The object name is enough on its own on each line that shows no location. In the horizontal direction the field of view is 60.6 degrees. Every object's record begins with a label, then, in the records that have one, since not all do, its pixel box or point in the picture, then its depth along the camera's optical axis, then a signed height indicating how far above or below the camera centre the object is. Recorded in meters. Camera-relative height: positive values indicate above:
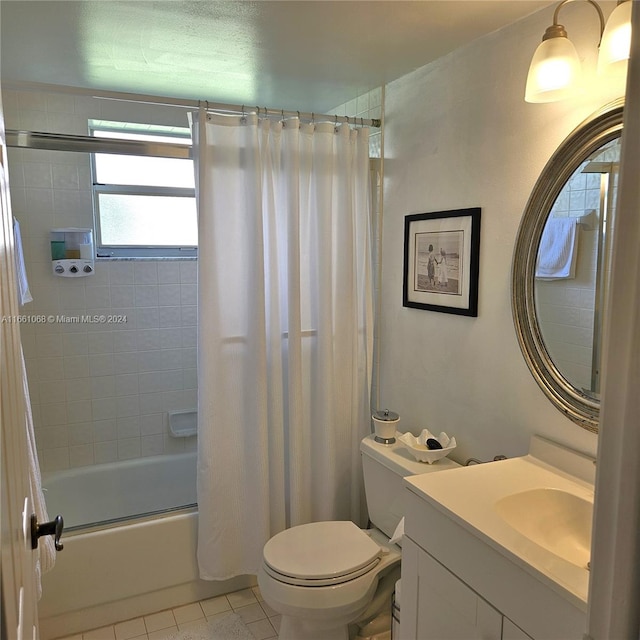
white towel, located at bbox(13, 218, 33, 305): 2.48 -0.15
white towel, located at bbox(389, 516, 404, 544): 1.98 -1.04
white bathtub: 2.30 -1.42
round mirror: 1.57 -0.07
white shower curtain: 2.33 -0.35
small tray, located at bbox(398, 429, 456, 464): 2.07 -0.78
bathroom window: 3.17 +0.28
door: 0.73 -0.35
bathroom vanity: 1.18 -0.76
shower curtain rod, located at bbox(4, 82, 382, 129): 2.07 +0.58
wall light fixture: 1.34 +0.47
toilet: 1.92 -1.17
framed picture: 2.07 -0.07
